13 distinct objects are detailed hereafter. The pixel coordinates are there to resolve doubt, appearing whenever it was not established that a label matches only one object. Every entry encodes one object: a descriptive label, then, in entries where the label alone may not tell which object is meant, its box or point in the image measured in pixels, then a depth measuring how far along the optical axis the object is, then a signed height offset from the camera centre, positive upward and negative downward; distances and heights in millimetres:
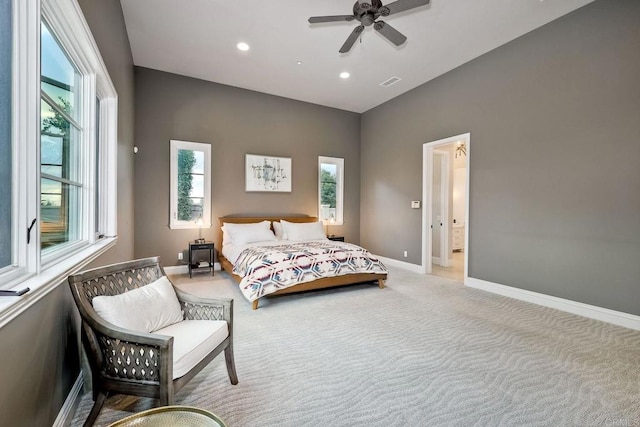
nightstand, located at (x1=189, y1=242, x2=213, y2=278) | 4641 -624
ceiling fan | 2459 +1851
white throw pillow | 1529 -569
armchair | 1374 -747
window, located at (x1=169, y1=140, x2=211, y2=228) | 4871 +484
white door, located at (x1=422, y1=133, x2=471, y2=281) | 4387 -53
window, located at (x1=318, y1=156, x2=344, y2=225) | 6227 +540
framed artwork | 5461 +782
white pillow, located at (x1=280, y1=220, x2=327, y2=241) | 5152 -336
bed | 3424 -747
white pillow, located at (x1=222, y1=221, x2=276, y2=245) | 4785 -374
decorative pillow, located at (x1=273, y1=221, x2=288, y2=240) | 5286 -355
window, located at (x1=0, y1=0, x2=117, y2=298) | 1203 +403
